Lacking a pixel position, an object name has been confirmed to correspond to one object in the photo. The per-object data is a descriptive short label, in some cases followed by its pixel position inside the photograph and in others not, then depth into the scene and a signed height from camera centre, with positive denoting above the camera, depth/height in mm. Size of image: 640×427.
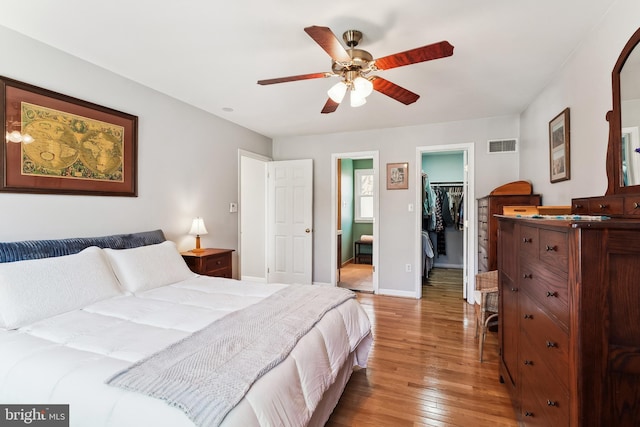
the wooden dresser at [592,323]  902 -340
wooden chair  2541 -740
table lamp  3338 -146
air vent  3906 +936
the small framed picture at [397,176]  4379 +598
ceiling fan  1630 +956
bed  1029 -590
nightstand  3170 -506
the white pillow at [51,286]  1649 -435
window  7234 +541
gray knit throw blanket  979 -580
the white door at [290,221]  4848 -81
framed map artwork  2082 +567
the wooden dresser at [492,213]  3219 +41
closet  6117 +195
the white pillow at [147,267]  2289 -415
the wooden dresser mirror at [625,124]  1497 +490
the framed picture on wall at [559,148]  2400 +590
